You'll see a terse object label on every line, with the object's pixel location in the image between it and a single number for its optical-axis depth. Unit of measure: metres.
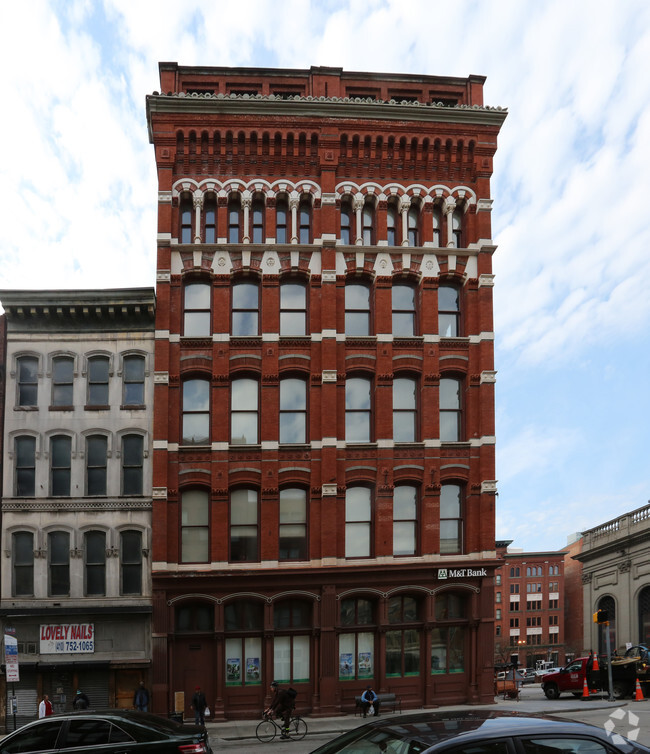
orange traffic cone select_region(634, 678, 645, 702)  30.58
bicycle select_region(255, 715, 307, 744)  25.36
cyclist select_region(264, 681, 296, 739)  25.23
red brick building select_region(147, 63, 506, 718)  30.58
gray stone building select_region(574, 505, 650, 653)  46.50
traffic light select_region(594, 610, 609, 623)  30.56
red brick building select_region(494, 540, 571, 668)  112.19
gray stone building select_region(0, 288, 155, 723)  29.53
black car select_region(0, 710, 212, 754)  13.16
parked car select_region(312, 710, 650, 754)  6.98
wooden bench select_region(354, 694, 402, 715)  29.64
